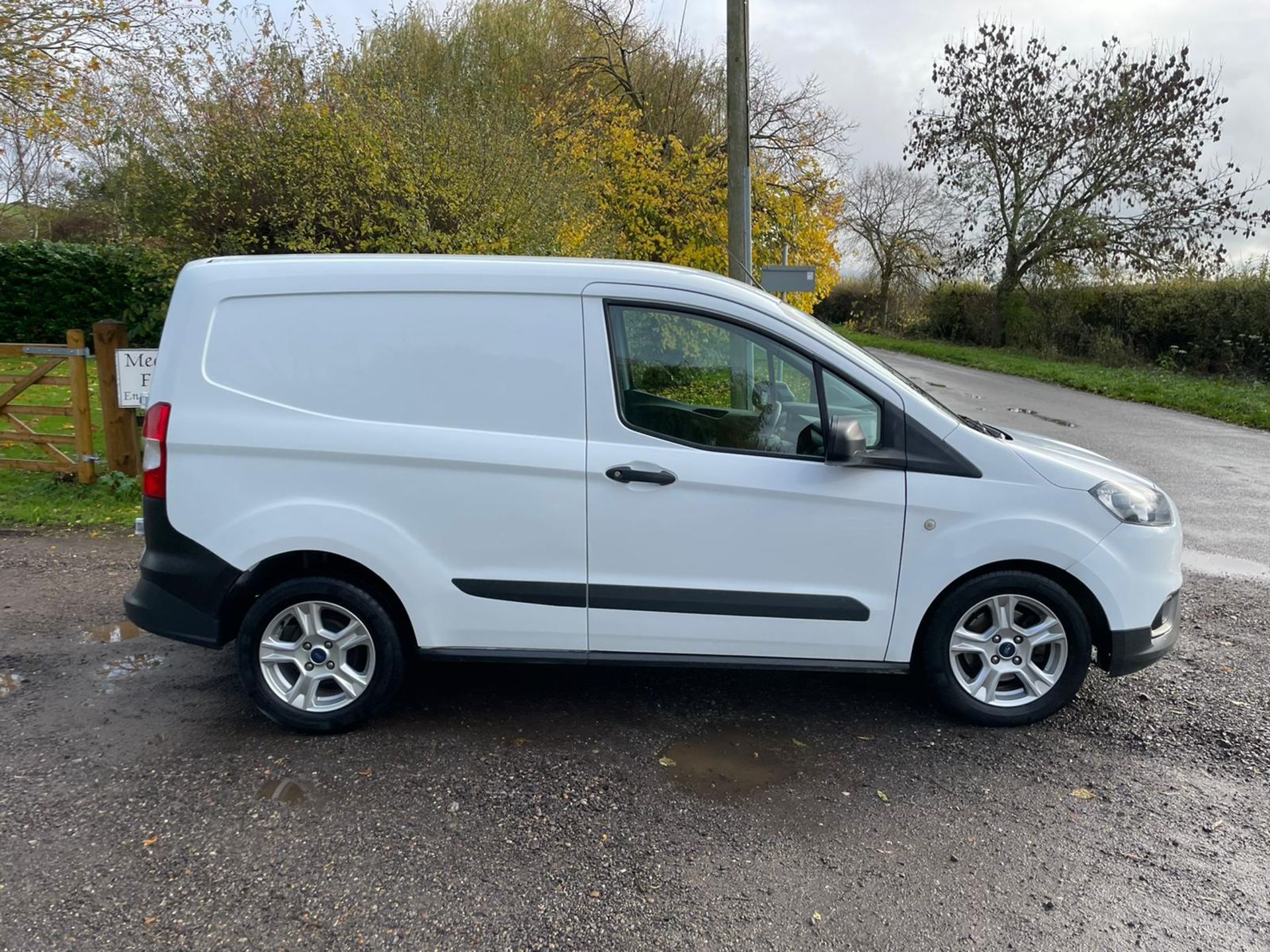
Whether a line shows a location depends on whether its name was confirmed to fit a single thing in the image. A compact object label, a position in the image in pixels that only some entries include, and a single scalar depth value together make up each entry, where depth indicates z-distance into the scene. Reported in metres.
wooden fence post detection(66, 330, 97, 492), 7.95
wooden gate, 7.97
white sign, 7.46
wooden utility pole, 10.12
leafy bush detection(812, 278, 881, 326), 39.66
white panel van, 3.75
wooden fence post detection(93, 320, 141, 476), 7.89
